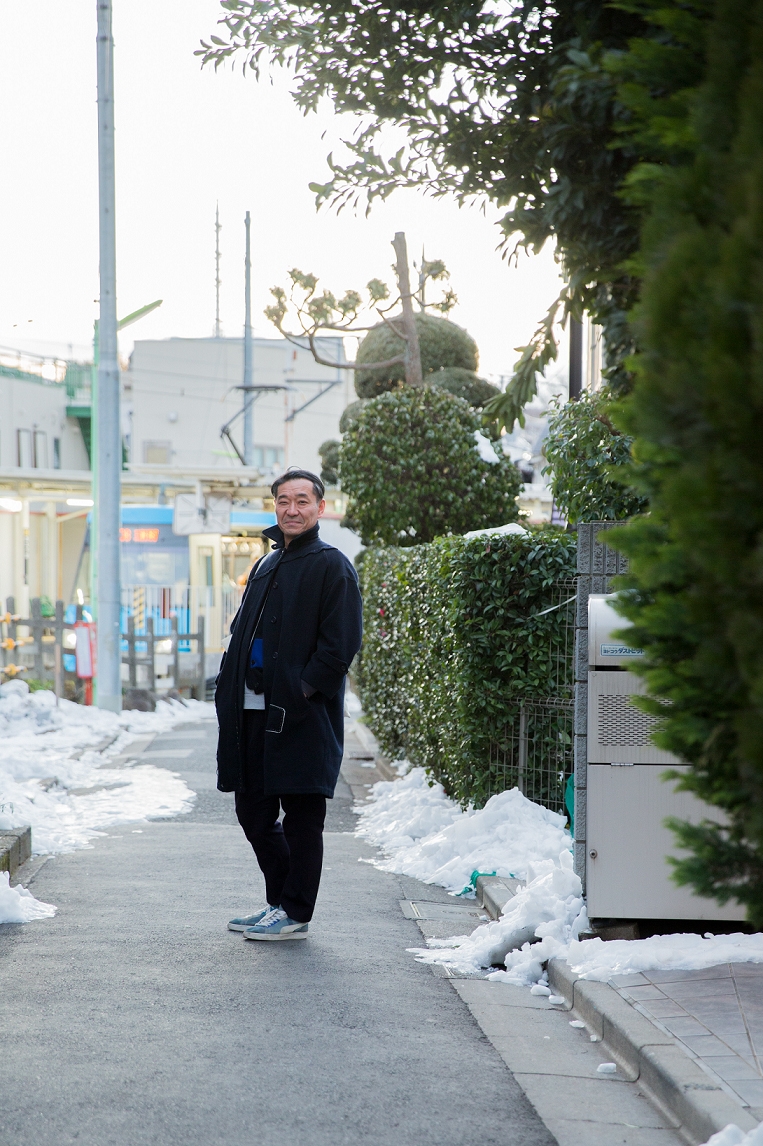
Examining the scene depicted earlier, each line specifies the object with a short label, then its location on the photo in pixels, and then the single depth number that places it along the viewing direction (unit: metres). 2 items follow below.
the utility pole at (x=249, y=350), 38.47
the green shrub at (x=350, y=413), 20.86
